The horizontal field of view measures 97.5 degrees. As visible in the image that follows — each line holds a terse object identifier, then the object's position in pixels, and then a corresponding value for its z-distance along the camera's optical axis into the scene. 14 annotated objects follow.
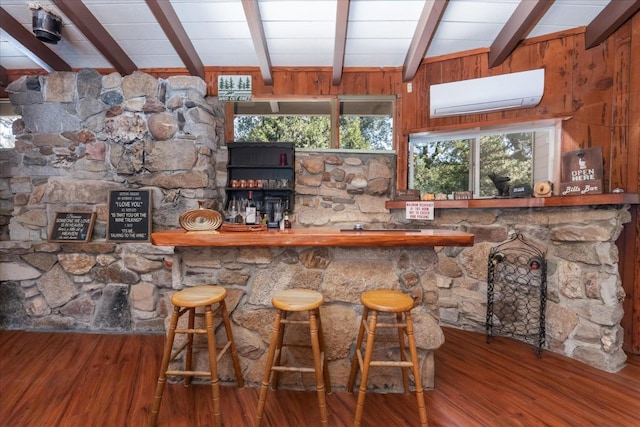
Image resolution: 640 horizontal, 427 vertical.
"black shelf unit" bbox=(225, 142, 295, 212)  2.86
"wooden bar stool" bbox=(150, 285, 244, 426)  1.44
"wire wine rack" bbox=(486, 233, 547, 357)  2.36
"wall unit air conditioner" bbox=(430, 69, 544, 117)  2.45
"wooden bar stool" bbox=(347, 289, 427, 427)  1.37
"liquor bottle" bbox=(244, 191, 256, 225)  2.08
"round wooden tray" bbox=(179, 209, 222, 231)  1.86
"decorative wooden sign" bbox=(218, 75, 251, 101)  3.00
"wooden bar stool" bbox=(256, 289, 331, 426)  1.39
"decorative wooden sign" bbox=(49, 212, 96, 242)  2.61
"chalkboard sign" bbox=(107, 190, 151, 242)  2.63
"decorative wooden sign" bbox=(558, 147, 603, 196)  2.14
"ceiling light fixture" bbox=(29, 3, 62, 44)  2.22
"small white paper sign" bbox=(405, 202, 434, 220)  2.66
